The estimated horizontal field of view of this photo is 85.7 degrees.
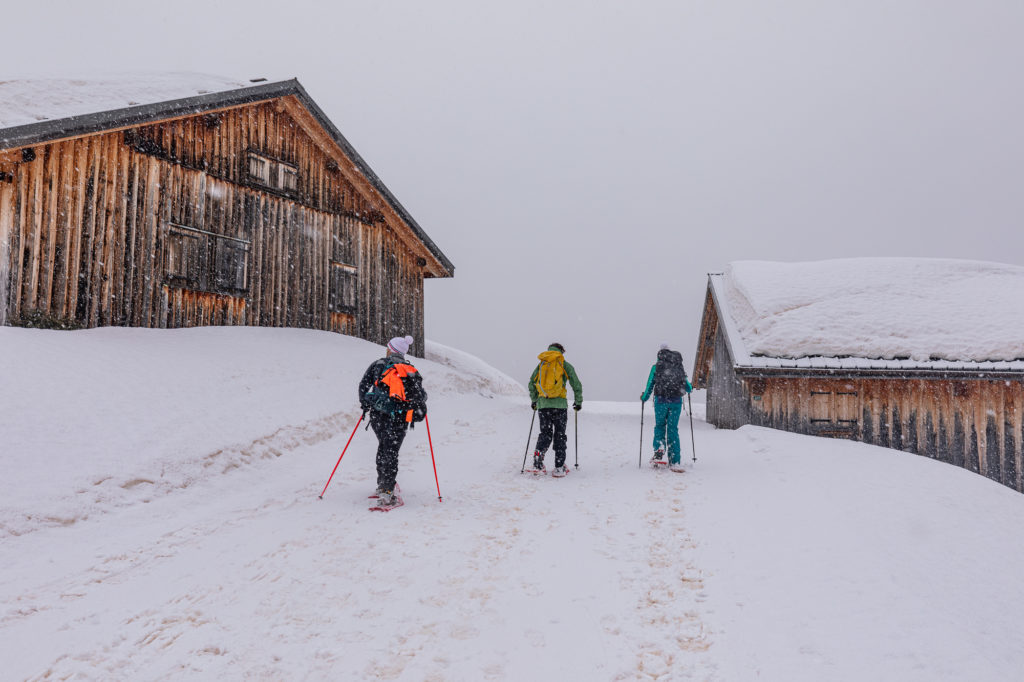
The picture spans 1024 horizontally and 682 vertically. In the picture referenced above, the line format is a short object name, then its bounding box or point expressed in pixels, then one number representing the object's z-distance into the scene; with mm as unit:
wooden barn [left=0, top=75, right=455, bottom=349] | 10383
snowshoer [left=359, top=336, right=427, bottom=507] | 6441
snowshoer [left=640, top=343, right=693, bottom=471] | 9133
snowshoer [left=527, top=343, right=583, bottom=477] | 8664
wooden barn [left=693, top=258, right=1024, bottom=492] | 11602
